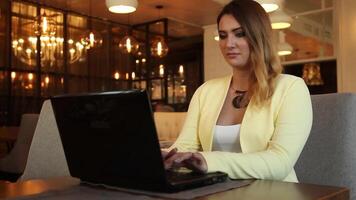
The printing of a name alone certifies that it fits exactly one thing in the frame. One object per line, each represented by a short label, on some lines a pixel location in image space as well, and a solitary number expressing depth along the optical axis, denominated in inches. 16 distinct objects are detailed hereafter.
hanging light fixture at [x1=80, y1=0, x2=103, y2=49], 227.6
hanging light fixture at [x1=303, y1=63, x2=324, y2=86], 303.6
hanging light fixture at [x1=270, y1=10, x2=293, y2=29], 156.4
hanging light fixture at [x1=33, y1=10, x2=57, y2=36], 206.7
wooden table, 28.9
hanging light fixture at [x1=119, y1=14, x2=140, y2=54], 243.1
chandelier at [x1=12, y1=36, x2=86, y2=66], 257.4
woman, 40.0
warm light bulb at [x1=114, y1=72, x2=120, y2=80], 322.7
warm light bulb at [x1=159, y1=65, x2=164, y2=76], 327.9
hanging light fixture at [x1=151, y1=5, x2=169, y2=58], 252.8
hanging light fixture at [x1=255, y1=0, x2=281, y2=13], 127.7
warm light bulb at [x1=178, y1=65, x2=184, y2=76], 349.1
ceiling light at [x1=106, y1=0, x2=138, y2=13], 140.7
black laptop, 29.0
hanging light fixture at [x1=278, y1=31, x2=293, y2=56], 212.6
